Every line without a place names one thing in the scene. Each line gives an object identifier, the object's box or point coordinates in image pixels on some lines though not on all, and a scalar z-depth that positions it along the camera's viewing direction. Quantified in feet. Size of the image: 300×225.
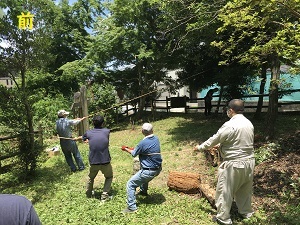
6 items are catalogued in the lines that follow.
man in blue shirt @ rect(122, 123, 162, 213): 15.61
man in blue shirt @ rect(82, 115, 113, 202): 16.72
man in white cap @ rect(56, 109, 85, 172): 23.71
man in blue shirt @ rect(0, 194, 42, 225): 4.47
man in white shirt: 13.28
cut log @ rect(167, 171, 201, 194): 17.98
